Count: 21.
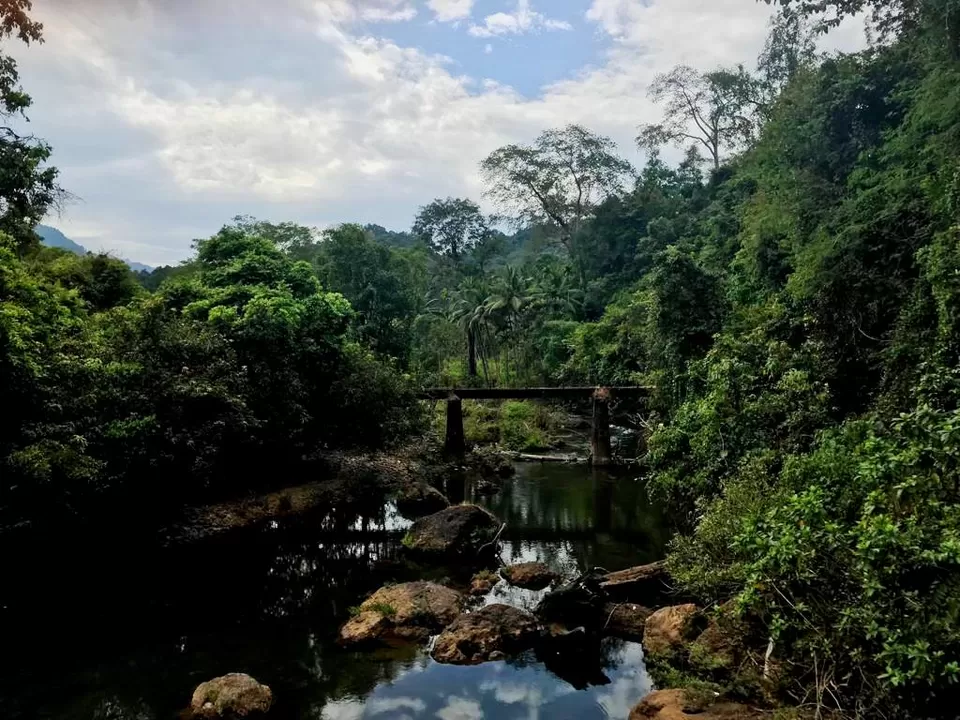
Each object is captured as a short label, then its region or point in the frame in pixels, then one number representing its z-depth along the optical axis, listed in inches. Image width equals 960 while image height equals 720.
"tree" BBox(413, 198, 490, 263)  2391.7
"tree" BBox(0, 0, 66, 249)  547.5
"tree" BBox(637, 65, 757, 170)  1747.0
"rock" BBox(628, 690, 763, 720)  278.4
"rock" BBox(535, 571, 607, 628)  440.1
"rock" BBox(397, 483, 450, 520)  762.8
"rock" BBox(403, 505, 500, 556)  607.5
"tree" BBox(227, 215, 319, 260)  1721.2
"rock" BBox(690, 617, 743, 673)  319.9
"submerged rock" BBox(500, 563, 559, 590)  528.4
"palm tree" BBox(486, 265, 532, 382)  1614.9
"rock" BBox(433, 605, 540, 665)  398.0
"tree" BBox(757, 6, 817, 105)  852.0
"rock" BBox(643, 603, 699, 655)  373.0
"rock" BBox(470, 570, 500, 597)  513.7
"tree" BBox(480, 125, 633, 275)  1840.6
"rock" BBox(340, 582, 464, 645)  426.0
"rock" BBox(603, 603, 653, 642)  422.6
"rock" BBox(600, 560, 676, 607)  470.9
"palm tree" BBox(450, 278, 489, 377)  1628.9
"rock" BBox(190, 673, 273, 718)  327.6
